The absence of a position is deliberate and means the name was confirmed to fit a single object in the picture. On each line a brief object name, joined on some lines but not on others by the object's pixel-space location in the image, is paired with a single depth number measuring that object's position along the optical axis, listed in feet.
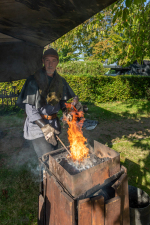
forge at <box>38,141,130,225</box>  4.99
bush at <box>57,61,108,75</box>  52.09
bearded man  7.95
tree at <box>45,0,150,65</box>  13.50
